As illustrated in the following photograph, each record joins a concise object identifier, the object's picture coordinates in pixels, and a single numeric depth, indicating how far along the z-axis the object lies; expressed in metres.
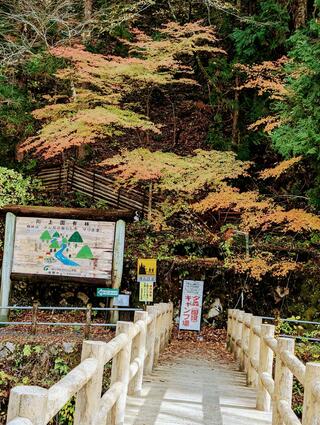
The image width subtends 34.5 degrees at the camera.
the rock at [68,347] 10.18
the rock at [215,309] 14.25
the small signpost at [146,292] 11.75
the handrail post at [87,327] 10.24
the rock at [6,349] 10.07
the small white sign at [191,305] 13.70
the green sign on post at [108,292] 11.45
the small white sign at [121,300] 11.80
